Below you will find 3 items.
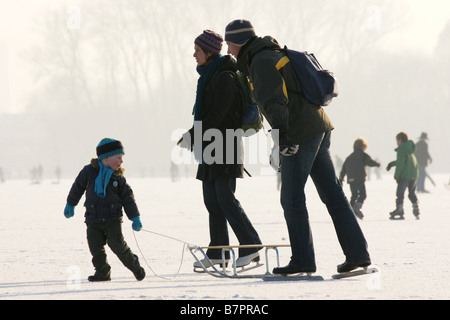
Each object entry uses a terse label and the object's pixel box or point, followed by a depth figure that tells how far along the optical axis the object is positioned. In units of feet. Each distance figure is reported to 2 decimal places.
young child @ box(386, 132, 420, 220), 83.05
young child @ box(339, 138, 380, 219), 85.98
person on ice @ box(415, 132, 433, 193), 144.15
